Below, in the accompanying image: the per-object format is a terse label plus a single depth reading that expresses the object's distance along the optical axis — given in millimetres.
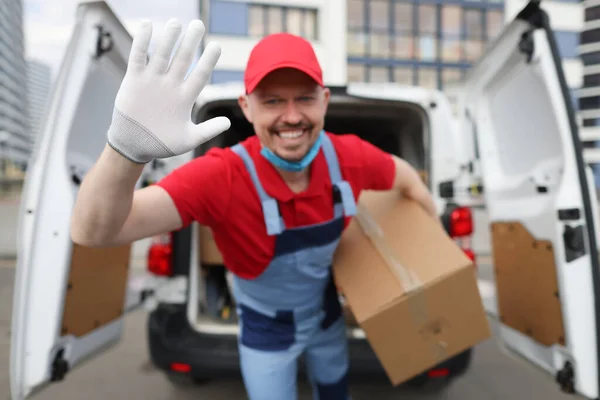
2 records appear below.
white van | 1393
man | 824
